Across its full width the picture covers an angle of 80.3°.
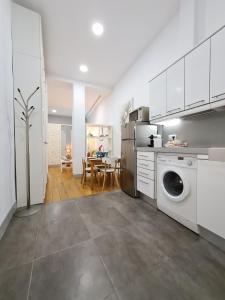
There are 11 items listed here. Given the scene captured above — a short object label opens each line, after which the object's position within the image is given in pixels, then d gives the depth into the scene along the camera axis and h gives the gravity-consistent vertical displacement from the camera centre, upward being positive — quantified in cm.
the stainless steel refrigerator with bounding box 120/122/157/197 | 235 +1
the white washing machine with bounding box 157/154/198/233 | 139 -52
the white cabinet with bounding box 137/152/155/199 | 196 -44
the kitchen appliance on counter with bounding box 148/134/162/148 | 232 +9
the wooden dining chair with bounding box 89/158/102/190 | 308 -49
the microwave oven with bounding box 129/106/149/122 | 249 +59
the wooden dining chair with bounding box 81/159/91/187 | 329 -64
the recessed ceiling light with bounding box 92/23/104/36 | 237 +212
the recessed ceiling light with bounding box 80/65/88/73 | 355 +209
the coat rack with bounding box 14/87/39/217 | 185 +6
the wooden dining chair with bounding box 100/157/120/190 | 313 -47
